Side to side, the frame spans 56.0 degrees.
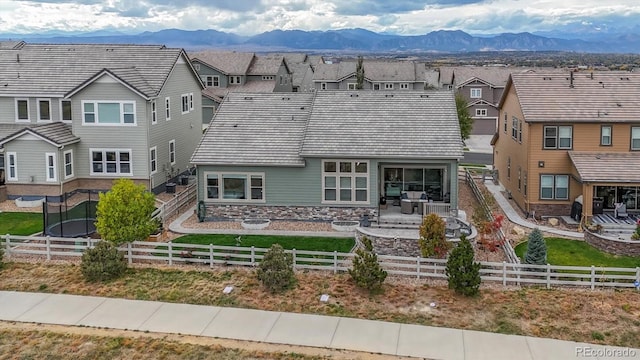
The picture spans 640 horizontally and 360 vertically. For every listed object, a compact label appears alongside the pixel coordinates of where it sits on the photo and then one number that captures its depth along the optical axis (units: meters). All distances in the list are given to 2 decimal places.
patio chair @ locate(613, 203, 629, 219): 27.48
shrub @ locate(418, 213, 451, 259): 21.66
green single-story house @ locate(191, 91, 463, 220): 27.17
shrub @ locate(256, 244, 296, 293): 19.39
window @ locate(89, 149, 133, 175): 32.88
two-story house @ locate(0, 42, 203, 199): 31.42
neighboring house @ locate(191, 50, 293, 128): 69.25
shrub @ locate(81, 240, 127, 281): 20.38
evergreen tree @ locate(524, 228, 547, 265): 20.64
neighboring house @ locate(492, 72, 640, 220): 27.62
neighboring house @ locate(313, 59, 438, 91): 74.94
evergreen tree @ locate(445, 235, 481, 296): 18.94
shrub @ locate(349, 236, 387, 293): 19.27
